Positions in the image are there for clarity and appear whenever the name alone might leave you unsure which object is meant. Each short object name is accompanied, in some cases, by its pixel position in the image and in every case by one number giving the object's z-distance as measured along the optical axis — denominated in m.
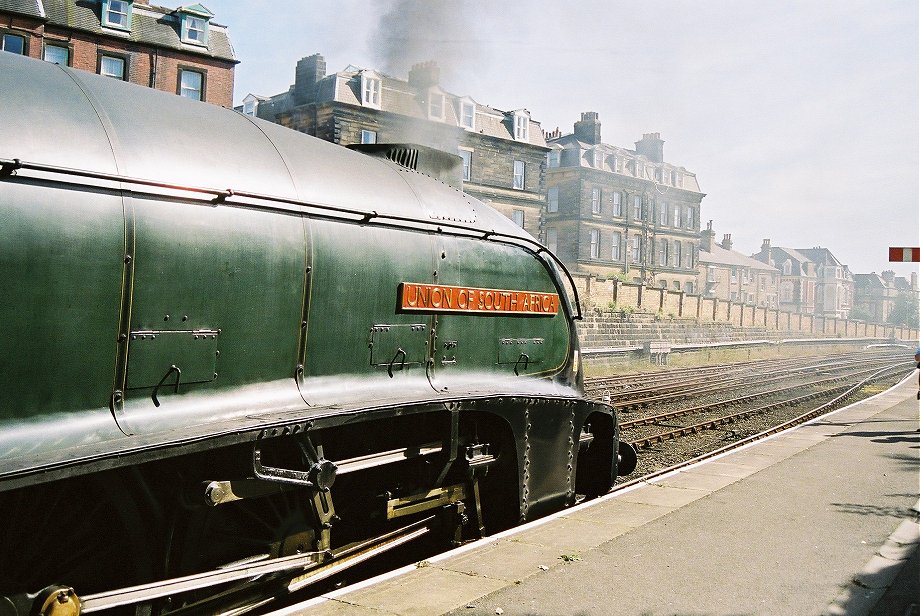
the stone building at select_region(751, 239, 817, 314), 96.19
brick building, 25.94
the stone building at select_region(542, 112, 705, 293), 54.28
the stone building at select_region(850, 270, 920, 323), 115.75
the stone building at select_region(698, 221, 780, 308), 70.69
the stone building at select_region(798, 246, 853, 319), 101.38
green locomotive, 3.50
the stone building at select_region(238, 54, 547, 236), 36.97
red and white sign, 10.82
